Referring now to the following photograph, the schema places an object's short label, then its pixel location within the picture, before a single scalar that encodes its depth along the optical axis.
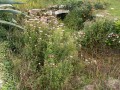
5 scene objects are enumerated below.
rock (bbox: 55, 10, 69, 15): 4.60
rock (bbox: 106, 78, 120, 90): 2.87
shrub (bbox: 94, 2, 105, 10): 4.84
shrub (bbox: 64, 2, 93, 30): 4.35
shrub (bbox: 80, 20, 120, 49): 3.79
